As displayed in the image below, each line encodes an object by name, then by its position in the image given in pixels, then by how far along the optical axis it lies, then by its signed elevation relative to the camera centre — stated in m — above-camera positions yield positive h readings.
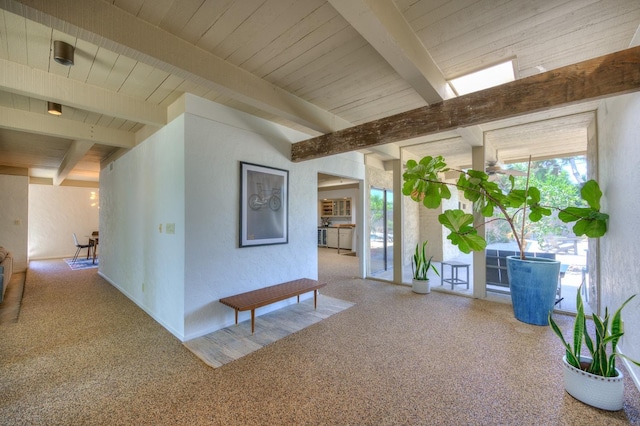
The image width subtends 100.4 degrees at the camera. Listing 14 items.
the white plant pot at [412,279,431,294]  4.41 -1.20
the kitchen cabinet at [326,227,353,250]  9.39 -0.81
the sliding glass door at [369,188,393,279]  5.73 -0.40
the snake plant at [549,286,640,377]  1.72 -0.87
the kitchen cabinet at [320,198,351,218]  10.21 +0.26
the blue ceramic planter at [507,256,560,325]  3.07 -0.85
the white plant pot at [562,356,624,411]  1.73 -1.16
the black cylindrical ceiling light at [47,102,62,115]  2.83 +1.13
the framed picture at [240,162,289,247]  3.23 +0.12
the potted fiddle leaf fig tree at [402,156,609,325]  3.07 -0.04
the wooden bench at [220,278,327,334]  2.84 -0.95
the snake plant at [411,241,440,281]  4.51 -0.89
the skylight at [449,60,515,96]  2.34 +1.29
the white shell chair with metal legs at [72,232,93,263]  7.36 -1.07
